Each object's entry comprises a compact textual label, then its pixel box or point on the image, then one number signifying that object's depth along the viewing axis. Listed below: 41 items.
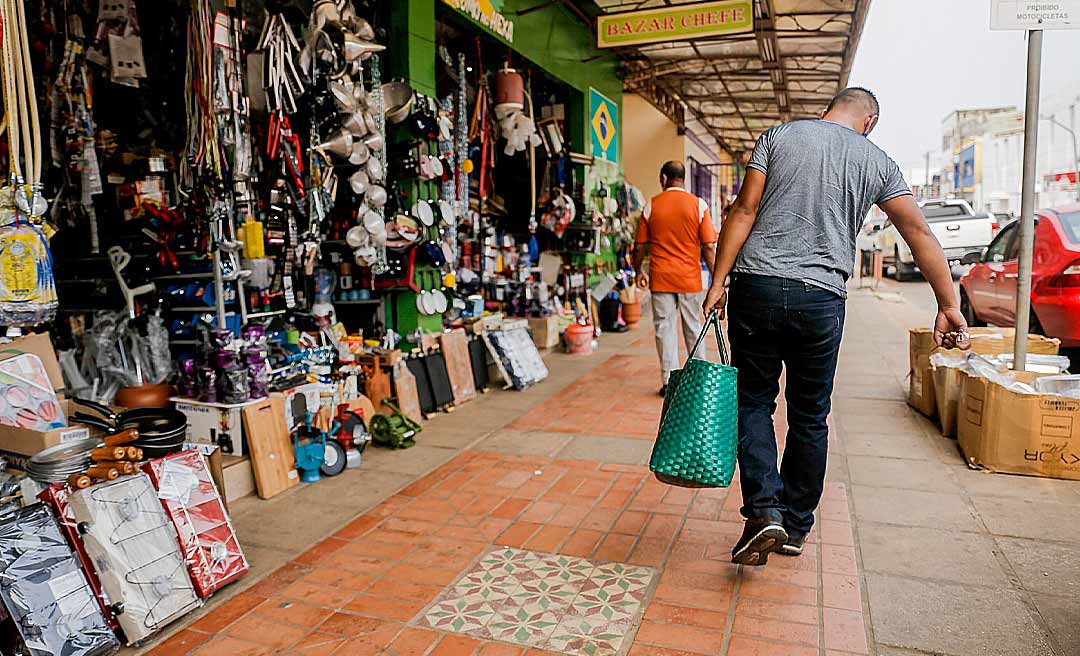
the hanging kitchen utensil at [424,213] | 5.60
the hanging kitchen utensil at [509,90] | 7.32
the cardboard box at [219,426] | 3.90
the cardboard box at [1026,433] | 3.74
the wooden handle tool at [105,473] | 2.62
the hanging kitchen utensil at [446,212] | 5.86
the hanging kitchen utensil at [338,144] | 4.83
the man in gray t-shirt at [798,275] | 2.66
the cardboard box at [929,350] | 4.52
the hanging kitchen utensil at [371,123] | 4.98
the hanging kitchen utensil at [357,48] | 4.74
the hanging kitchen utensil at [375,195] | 5.16
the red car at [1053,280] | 4.92
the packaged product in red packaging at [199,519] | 2.74
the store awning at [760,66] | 8.75
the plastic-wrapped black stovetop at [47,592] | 2.25
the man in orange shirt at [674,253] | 5.54
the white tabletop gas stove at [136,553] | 2.47
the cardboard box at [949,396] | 4.53
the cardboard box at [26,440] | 2.91
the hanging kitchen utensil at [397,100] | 5.37
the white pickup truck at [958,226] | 15.42
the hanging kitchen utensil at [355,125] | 4.86
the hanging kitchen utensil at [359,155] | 4.94
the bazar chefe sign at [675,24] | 6.72
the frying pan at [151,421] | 3.08
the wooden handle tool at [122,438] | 2.72
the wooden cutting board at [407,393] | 5.22
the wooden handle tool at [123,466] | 2.64
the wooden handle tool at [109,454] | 2.64
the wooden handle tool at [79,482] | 2.52
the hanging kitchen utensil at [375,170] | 5.09
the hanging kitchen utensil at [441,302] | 5.93
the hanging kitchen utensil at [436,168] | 5.66
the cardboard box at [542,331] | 8.34
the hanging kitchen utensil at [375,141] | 5.03
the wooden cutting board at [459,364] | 5.92
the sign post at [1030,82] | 3.91
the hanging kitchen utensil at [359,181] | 5.09
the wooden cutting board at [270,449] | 3.87
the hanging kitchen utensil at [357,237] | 5.15
